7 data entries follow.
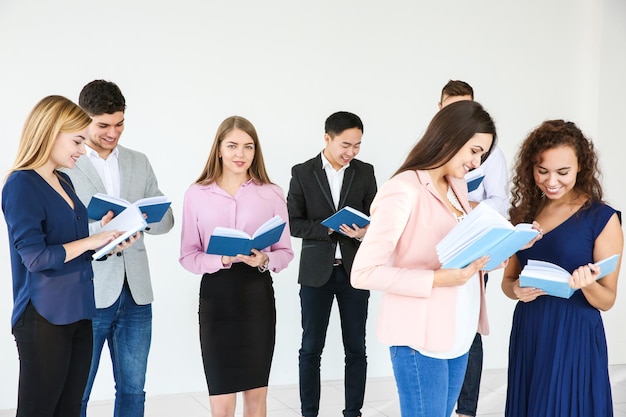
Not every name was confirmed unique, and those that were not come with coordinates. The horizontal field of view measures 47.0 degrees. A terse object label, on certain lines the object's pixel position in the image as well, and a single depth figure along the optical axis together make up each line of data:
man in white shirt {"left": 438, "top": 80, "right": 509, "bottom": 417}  3.68
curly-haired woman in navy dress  2.41
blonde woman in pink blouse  2.97
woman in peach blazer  1.98
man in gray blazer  2.98
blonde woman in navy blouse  2.27
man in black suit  3.77
